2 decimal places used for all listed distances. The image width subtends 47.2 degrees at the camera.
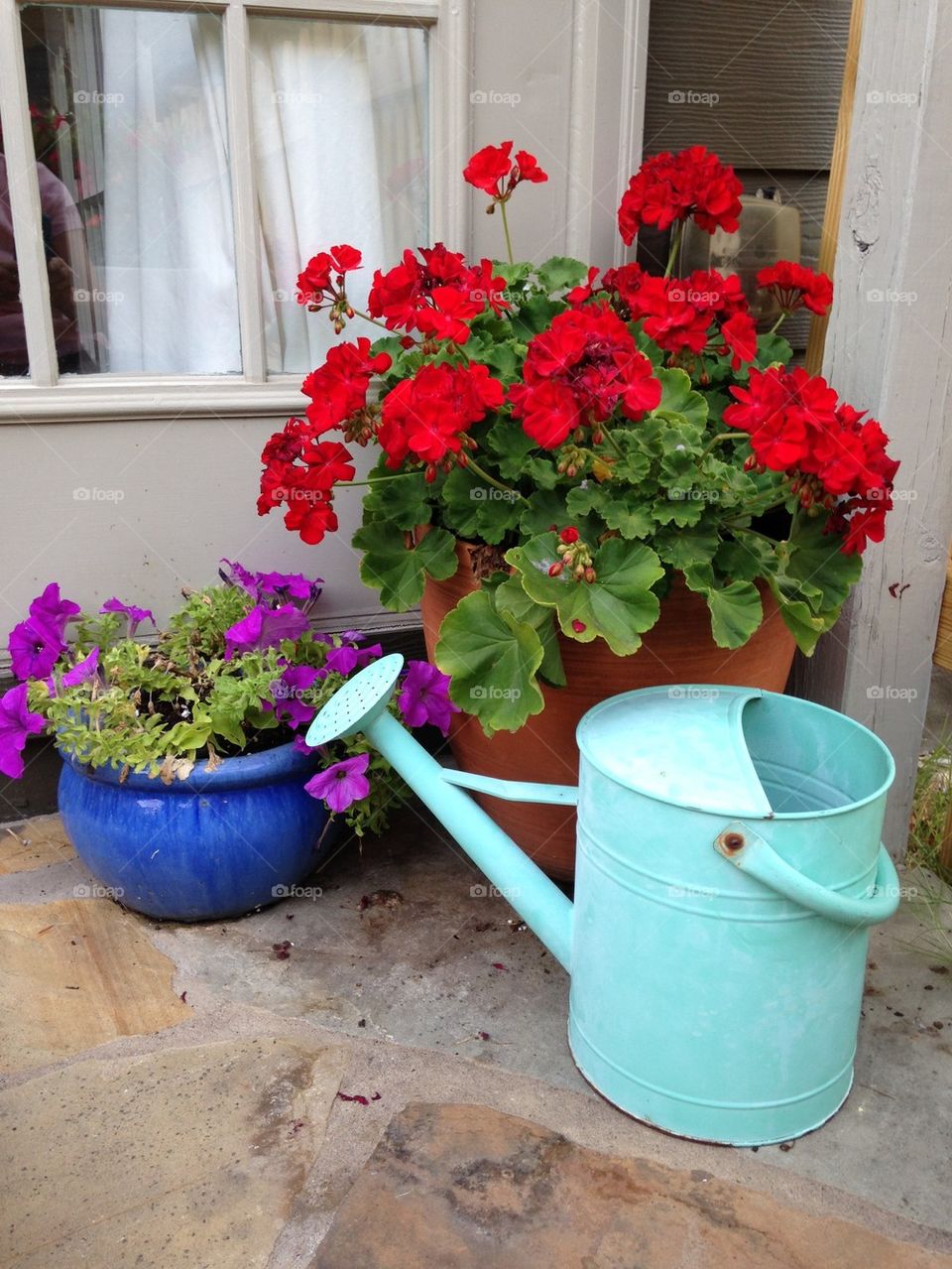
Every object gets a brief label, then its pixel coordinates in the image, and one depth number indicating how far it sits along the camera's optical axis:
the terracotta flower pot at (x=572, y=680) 1.82
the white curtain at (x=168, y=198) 2.05
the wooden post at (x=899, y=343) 1.86
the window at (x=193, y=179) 2.02
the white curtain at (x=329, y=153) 2.13
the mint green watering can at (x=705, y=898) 1.39
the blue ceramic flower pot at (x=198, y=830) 1.91
